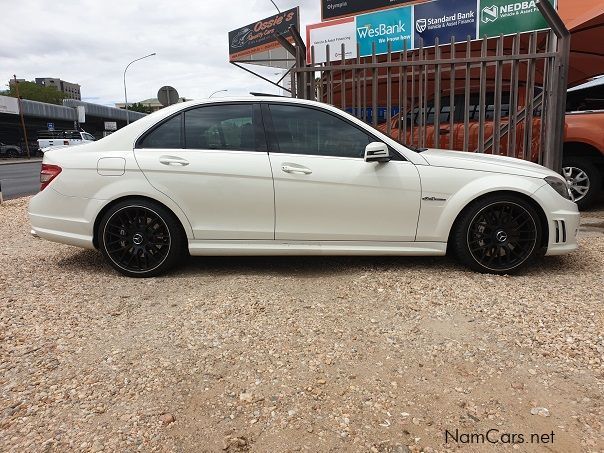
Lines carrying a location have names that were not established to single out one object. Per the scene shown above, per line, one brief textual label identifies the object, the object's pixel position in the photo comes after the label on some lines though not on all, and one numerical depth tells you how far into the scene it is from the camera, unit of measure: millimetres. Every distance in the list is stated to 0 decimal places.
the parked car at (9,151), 41781
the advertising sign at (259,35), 21641
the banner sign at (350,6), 13555
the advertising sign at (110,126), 56019
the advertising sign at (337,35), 12188
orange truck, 6617
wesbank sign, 11398
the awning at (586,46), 7809
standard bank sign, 10477
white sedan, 3887
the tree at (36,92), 62312
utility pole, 39844
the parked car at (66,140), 31711
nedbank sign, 9352
